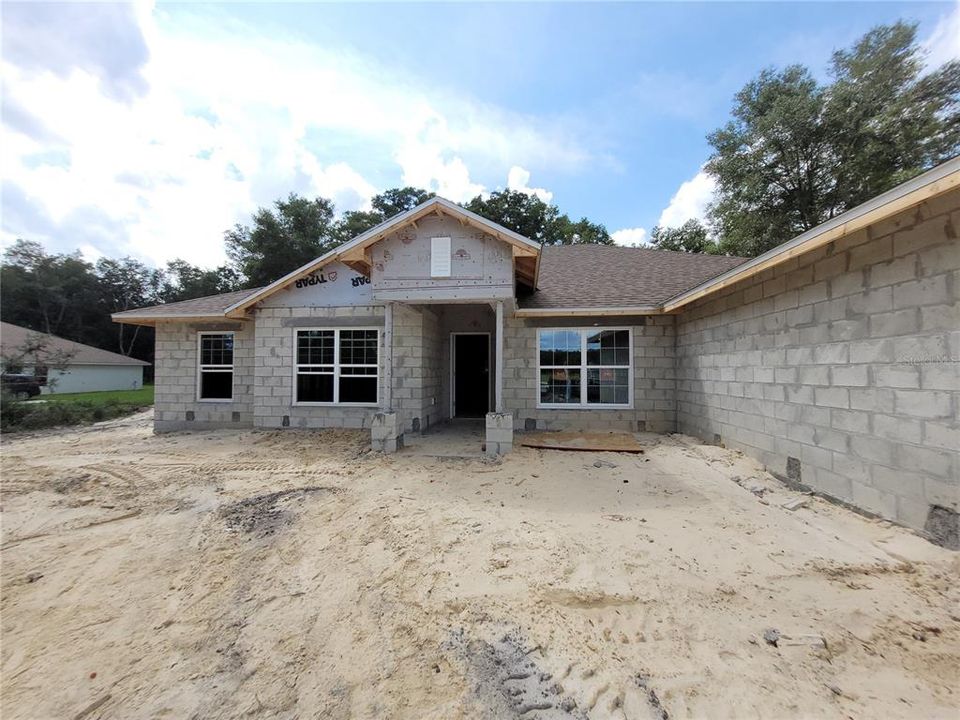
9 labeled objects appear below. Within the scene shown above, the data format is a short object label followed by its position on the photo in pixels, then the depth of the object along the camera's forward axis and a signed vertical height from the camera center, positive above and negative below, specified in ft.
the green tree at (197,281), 143.64 +32.46
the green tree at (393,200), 133.69 +54.90
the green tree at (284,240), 112.27 +36.11
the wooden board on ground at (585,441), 25.46 -4.43
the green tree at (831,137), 53.26 +32.07
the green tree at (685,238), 94.36 +32.07
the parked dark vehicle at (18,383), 42.29 -1.15
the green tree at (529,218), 106.22 +39.20
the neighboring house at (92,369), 83.92 +0.94
